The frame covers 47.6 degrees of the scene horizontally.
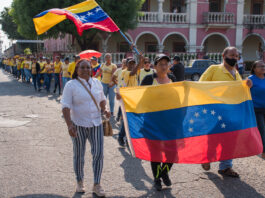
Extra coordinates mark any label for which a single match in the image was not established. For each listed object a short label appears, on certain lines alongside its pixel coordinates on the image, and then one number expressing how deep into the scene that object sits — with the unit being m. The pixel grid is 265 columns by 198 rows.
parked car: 19.69
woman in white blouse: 3.59
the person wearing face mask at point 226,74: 4.41
